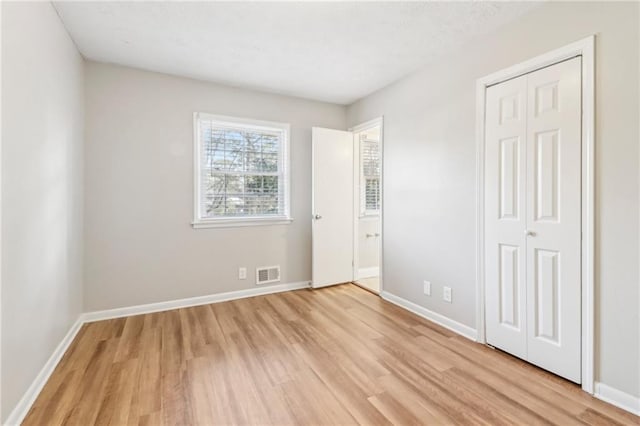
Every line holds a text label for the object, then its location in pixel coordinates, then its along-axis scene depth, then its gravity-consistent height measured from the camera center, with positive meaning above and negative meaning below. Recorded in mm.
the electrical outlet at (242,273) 3664 -763
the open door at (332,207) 4008 +63
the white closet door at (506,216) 2232 -35
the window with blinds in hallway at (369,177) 4648 +543
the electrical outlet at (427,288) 3016 -780
